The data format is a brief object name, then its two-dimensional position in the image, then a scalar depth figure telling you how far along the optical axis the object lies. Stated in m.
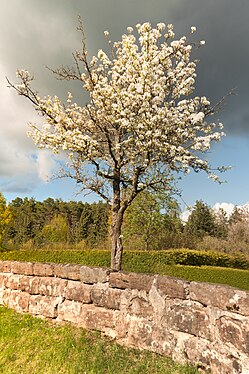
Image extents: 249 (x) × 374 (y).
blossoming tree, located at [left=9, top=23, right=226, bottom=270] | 6.95
